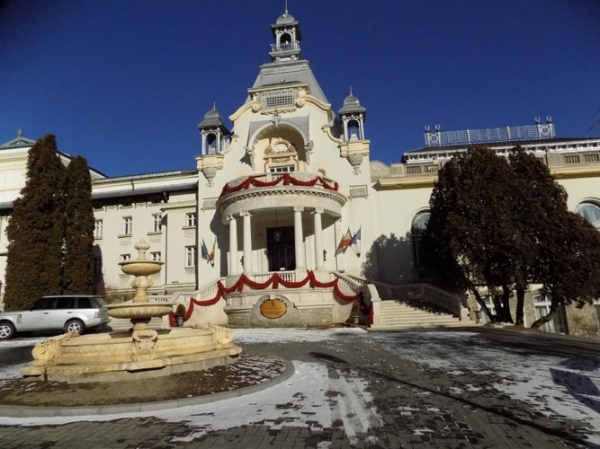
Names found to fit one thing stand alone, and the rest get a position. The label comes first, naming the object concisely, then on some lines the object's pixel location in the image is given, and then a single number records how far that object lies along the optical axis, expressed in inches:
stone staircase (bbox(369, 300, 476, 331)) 738.8
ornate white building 903.7
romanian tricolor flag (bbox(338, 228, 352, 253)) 1032.2
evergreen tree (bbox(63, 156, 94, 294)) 1023.0
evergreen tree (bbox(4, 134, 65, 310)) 949.2
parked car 674.8
